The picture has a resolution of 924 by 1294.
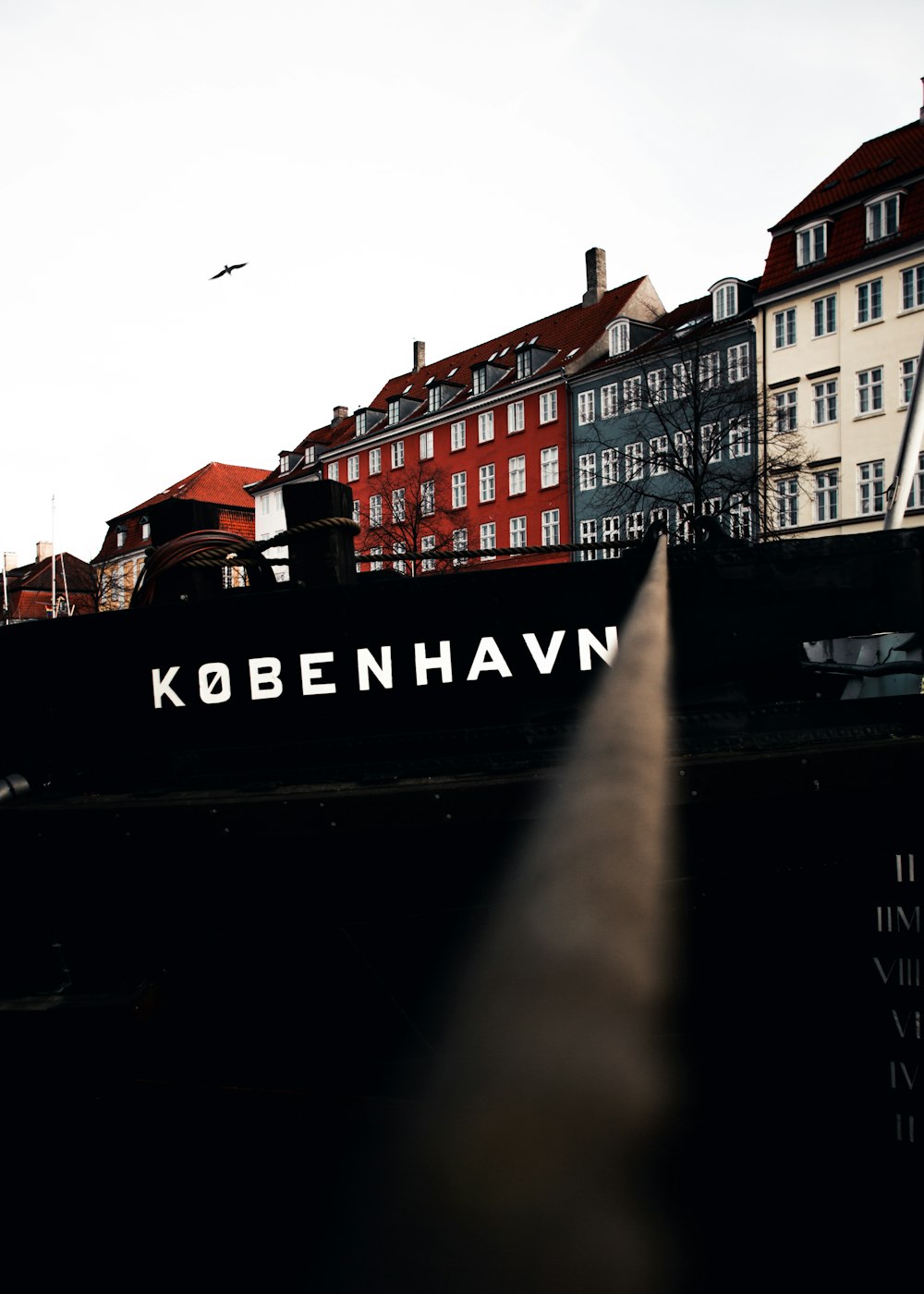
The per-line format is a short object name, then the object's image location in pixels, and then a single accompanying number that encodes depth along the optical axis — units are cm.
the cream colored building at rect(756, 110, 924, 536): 3014
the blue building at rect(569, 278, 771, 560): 2456
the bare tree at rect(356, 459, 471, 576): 3900
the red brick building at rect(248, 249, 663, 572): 4225
